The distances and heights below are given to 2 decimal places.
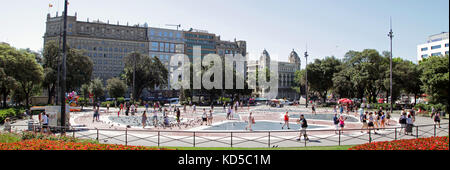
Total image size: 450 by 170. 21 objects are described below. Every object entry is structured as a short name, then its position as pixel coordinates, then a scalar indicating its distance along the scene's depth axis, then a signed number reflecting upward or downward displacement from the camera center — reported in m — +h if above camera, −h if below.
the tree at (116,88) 58.44 +0.60
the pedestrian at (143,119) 21.55 -2.13
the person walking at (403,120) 18.55 -1.76
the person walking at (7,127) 16.11 -2.13
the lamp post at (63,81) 15.31 +0.50
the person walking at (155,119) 23.33 -2.45
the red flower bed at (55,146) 8.55 -1.75
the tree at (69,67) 47.16 +4.11
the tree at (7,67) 32.64 +2.88
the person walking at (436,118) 21.11 -1.84
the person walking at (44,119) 18.25 -1.87
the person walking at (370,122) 18.27 -1.92
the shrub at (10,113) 24.71 -2.25
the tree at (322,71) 64.50 +4.87
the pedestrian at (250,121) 19.69 -2.05
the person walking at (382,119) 20.90 -1.93
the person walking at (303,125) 15.70 -1.82
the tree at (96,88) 62.41 +0.50
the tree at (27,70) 36.81 +2.73
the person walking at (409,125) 17.69 -2.00
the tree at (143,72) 58.66 +3.95
